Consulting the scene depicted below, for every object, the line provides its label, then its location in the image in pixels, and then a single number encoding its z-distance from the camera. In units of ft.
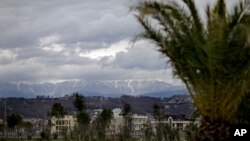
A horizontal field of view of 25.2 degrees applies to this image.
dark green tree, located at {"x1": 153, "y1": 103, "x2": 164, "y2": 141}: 265.34
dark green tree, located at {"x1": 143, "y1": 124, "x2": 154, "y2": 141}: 271.84
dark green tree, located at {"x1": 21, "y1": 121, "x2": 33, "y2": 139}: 377.50
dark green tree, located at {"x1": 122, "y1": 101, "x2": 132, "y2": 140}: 295.07
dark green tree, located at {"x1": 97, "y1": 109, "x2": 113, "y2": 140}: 310.51
